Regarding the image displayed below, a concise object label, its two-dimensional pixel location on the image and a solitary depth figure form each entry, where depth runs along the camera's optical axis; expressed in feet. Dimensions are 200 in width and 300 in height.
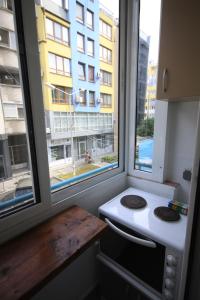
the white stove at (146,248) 2.68
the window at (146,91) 4.23
